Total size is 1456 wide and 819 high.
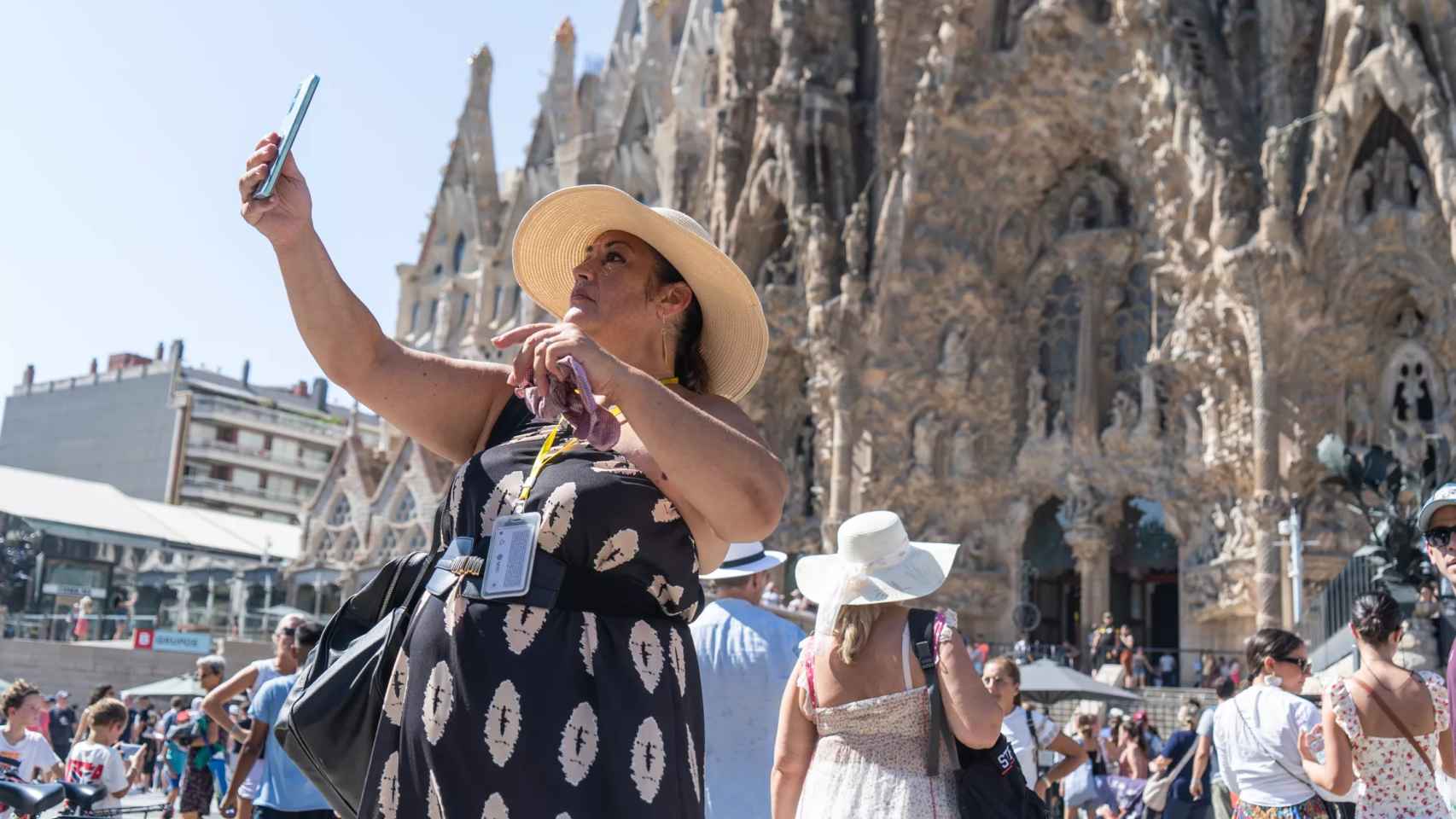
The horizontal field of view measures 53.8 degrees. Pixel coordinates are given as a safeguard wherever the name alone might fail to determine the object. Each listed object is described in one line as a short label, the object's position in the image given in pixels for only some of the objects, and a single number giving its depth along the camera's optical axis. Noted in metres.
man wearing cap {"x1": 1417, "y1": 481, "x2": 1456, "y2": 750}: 2.75
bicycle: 3.12
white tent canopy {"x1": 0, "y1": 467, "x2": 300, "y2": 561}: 33.97
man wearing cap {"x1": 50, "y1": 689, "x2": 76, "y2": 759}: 12.62
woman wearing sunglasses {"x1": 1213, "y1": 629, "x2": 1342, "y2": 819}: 4.45
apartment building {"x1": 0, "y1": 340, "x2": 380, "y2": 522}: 52.69
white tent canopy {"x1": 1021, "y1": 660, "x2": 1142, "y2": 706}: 10.74
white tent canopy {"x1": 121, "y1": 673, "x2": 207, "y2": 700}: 15.98
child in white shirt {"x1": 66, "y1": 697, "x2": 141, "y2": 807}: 7.00
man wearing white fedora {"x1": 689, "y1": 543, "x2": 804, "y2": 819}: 3.54
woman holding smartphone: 1.81
